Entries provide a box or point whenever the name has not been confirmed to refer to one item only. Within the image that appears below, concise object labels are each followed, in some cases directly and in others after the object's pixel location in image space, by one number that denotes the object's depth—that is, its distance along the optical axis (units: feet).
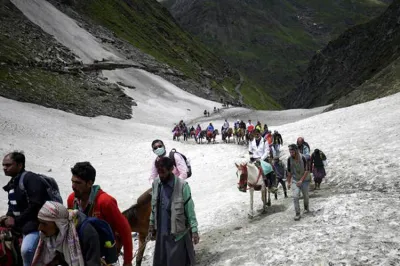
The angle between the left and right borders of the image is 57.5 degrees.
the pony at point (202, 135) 129.08
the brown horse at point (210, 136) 124.47
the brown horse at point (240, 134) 112.64
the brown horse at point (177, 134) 133.08
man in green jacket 21.22
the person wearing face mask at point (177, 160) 27.17
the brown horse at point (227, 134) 121.19
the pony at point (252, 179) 38.82
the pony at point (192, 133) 138.91
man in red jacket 17.56
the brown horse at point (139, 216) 27.63
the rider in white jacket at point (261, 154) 41.75
